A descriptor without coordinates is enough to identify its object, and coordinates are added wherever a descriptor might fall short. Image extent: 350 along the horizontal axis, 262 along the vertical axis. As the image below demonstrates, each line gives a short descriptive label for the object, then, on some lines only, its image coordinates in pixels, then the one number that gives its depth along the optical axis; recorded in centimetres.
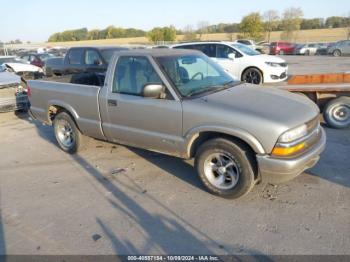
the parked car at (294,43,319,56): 3487
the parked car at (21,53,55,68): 2022
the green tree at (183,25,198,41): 6750
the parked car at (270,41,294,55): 3703
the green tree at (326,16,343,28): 8112
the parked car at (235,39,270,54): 3631
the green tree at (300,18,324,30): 8569
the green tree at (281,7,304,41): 5856
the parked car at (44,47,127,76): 1047
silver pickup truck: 361
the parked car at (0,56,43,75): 1576
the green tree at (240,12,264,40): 5353
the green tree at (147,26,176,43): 6209
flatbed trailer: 671
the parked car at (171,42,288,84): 1134
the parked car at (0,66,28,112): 910
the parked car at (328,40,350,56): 2934
